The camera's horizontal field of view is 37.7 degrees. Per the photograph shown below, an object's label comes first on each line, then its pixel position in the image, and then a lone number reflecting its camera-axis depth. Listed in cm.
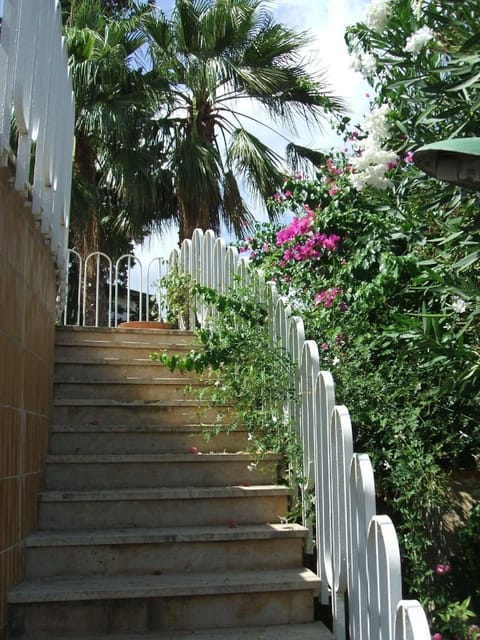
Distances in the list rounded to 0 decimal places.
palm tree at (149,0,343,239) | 927
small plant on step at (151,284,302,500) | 356
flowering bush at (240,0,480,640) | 301
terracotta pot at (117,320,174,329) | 603
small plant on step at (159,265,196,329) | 604
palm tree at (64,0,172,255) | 878
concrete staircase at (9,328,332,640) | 279
